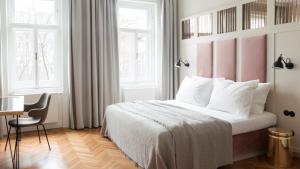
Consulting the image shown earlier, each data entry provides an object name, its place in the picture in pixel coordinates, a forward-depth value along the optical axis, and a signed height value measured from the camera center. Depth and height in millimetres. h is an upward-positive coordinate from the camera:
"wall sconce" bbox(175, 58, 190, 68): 5180 +205
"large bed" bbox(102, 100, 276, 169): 2570 -725
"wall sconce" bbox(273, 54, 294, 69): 3236 +119
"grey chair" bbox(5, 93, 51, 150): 3307 -581
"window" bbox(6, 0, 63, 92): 4406 +529
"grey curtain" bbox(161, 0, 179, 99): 5344 +505
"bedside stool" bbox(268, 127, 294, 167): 3002 -878
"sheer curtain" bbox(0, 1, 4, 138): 4165 -276
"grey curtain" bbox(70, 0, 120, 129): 4586 +256
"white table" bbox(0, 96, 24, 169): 2559 -348
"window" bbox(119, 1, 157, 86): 5281 +647
